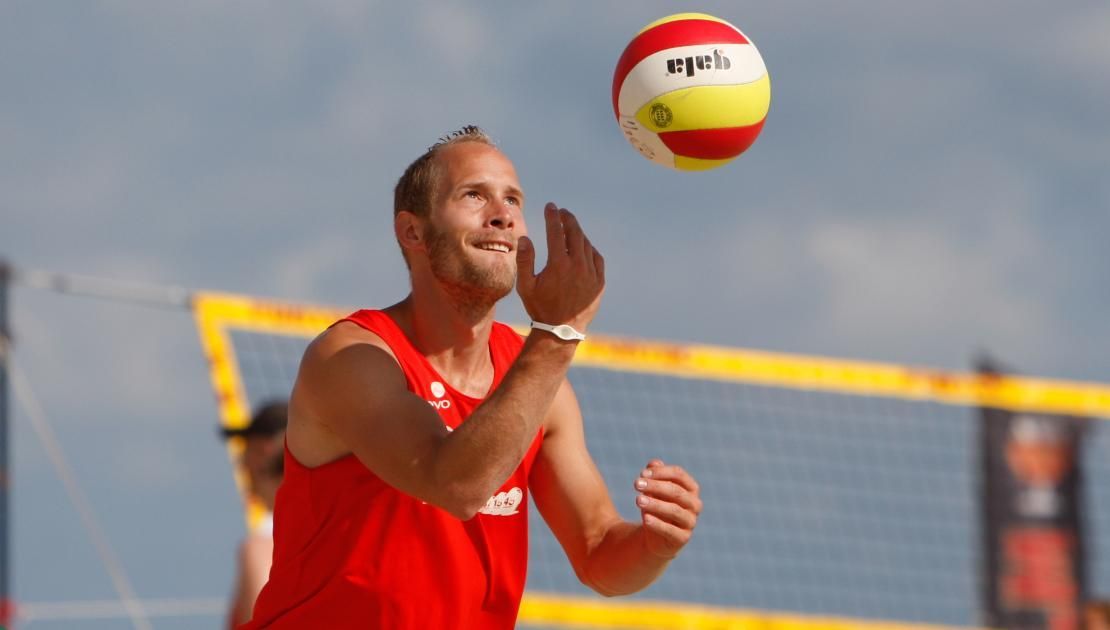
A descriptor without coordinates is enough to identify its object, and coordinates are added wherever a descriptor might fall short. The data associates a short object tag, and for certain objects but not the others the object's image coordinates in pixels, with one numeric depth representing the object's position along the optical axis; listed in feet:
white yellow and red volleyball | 27.37
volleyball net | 64.39
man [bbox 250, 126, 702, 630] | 22.54
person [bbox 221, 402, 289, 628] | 35.19
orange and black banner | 63.51
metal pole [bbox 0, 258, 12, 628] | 48.21
